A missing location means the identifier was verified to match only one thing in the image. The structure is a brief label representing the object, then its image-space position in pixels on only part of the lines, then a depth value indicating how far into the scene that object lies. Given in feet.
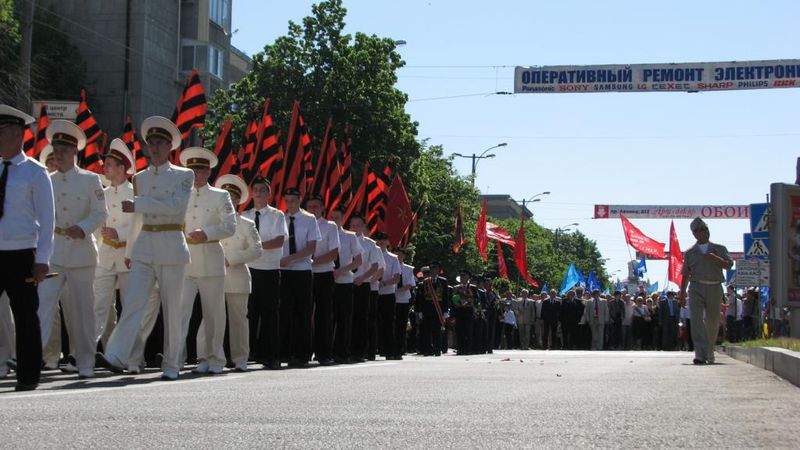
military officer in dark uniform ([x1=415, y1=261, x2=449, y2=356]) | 80.69
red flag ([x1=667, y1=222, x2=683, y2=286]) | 164.88
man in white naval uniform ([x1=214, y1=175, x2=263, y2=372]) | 43.24
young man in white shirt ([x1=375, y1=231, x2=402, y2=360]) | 64.69
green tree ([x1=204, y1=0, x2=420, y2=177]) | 145.28
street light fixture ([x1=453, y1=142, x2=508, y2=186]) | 282.15
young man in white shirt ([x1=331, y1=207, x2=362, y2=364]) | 55.47
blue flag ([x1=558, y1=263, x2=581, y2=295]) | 177.78
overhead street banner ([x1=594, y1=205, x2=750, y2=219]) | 257.96
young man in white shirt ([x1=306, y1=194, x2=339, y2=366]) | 51.57
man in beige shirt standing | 52.29
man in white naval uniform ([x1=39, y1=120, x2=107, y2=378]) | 37.06
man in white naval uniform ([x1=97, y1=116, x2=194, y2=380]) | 36.24
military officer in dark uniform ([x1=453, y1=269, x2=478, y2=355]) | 87.71
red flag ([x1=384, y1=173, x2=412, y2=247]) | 82.07
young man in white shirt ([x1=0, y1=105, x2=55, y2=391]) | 30.01
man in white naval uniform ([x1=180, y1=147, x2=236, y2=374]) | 39.86
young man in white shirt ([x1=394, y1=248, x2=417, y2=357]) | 69.72
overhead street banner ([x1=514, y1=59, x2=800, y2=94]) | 106.73
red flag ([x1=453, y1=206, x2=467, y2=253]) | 109.54
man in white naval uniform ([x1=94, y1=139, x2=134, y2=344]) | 44.01
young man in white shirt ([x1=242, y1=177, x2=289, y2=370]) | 45.68
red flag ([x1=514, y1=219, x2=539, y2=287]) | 147.64
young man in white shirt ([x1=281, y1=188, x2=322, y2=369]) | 47.60
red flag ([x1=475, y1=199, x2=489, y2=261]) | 138.72
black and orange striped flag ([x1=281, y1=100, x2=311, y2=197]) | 62.95
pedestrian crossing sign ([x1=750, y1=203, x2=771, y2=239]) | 91.95
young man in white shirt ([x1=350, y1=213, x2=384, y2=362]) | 58.03
